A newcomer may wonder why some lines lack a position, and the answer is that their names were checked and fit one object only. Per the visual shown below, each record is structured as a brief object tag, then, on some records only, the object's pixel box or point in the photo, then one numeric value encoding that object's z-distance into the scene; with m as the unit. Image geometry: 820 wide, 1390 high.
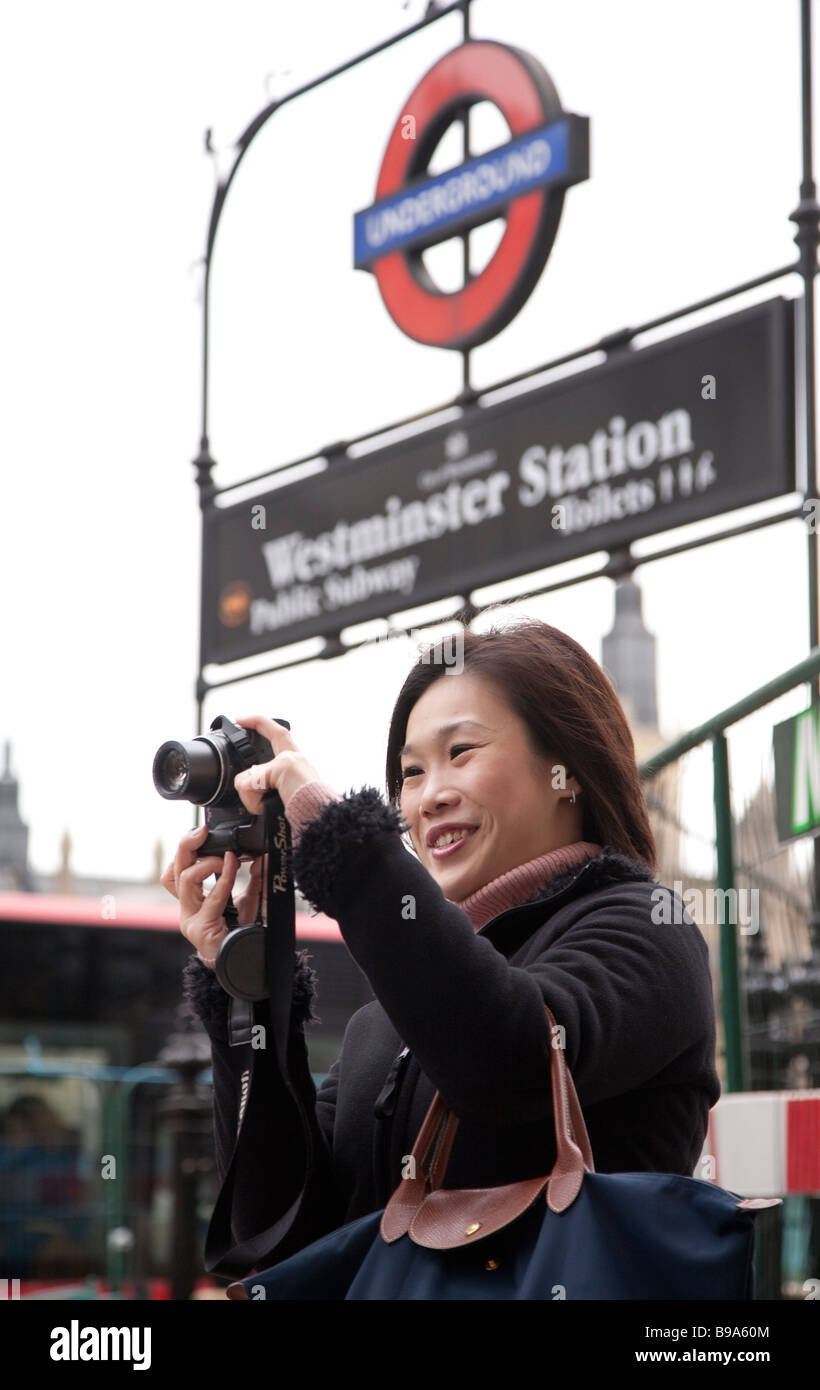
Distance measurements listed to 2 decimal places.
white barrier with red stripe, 3.73
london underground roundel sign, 8.01
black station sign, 6.67
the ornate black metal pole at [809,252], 6.52
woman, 2.00
